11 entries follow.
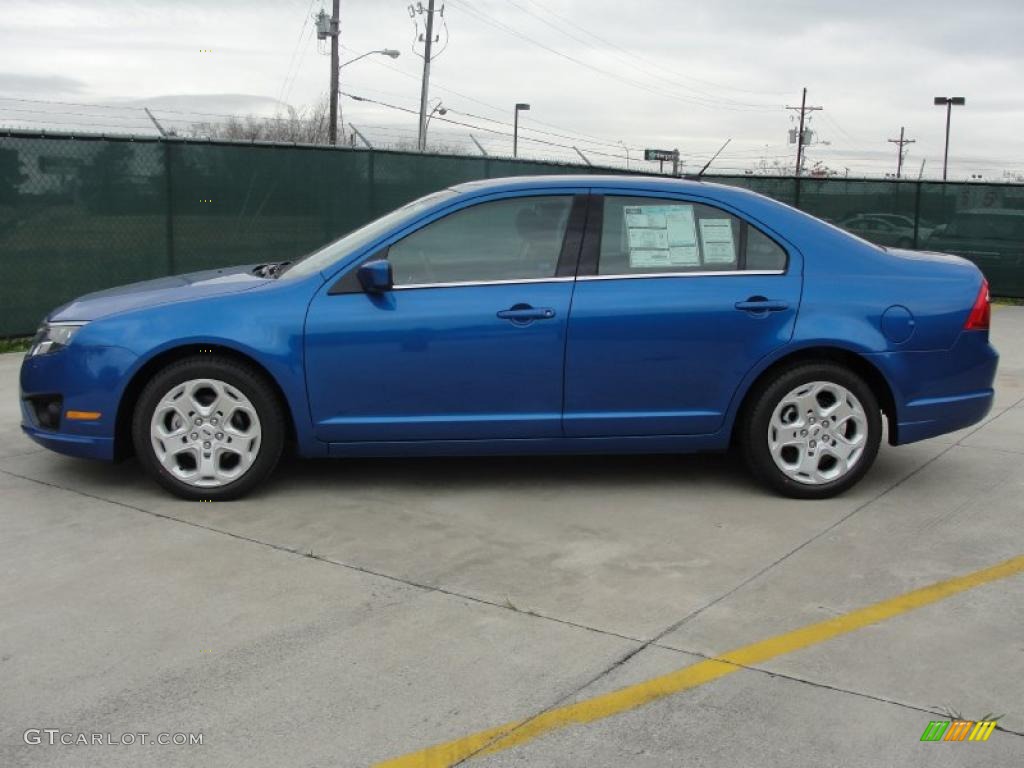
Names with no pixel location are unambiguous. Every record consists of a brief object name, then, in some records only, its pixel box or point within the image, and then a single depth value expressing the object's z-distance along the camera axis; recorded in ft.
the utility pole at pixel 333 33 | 108.59
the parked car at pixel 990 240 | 52.34
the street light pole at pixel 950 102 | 148.25
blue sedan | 17.28
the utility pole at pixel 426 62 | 130.21
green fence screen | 33.30
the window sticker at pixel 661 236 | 17.97
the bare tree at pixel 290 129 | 138.00
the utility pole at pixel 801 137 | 238.48
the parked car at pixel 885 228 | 54.39
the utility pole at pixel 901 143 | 331.57
